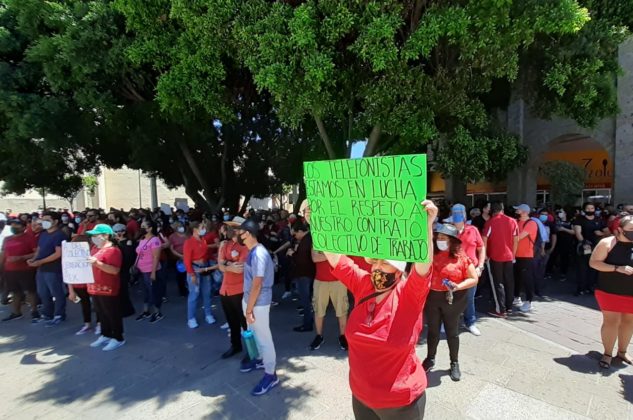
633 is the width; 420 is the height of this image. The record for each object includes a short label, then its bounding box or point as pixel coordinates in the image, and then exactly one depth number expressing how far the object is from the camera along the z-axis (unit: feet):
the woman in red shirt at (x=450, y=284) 12.92
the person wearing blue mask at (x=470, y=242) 15.25
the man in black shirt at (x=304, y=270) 19.44
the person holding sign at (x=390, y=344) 7.14
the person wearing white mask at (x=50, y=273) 21.85
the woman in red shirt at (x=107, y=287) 16.75
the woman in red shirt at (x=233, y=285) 15.47
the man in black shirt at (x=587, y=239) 24.59
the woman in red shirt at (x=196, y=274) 20.33
